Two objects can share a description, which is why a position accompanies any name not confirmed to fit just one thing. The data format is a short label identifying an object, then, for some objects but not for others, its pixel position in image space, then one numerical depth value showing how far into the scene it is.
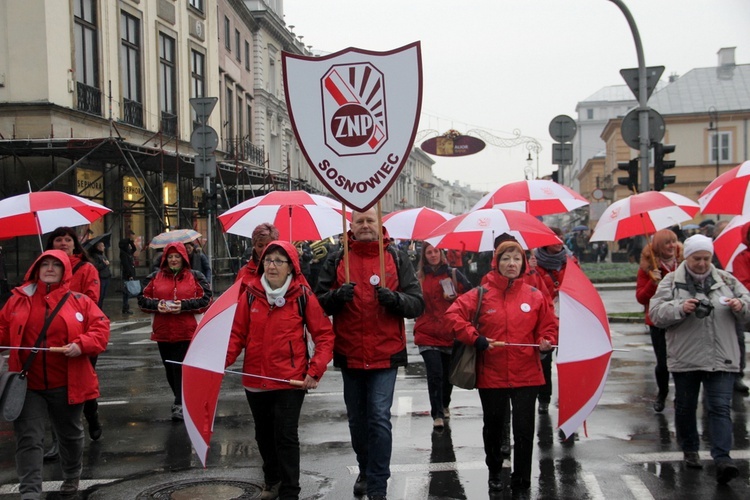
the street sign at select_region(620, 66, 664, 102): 15.19
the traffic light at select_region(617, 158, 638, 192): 15.05
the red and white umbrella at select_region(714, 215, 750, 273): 8.02
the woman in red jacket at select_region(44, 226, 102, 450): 7.29
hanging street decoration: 26.48
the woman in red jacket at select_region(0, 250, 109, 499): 5.77
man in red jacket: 5.62
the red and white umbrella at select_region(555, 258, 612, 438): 5.84
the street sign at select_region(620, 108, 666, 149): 15.00
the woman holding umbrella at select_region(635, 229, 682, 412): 8.09
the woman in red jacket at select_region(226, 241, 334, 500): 5.52
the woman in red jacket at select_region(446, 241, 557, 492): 5.93
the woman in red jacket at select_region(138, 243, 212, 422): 8.42
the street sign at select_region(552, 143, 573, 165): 19.66
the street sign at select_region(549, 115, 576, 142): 19.28
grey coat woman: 6.30
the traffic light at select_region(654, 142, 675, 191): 14.94
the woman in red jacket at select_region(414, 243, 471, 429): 8.15
